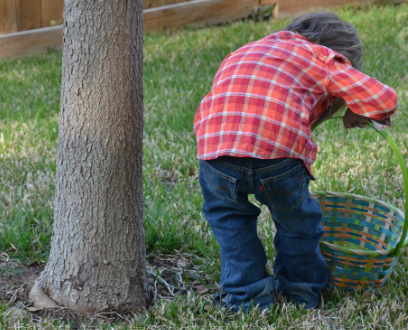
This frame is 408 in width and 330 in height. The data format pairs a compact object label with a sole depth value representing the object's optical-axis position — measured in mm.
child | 4125
